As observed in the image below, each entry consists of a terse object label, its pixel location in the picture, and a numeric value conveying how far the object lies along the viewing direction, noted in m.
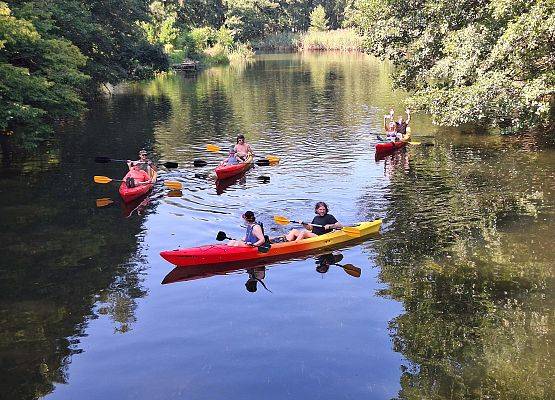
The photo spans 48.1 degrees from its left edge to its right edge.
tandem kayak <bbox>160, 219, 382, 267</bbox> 14.21
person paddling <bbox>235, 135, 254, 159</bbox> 24.58
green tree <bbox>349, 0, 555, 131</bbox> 20.55
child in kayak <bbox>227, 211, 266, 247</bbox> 14.53
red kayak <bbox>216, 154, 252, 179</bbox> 22.28
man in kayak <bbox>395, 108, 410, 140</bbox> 27.91
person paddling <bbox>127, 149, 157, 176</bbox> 21.31
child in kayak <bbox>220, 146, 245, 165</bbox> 23.36
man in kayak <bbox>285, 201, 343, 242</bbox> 15.73
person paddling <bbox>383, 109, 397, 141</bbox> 27.11
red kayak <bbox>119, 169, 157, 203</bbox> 19.59
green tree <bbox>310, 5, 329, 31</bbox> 111.12
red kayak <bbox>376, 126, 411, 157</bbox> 26.09
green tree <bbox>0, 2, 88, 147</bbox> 21.39
